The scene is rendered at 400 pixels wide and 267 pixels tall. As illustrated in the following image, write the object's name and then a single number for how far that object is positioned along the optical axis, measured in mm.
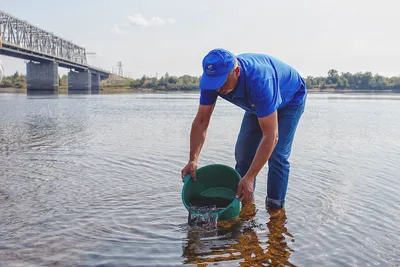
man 3553
